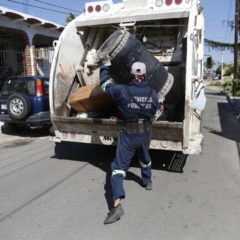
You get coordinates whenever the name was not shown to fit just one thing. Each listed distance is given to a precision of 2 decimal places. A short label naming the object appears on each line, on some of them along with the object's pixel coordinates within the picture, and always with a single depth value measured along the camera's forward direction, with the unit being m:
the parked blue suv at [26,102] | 8.70
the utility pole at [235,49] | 22.75
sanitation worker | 4.38
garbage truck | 5.48
